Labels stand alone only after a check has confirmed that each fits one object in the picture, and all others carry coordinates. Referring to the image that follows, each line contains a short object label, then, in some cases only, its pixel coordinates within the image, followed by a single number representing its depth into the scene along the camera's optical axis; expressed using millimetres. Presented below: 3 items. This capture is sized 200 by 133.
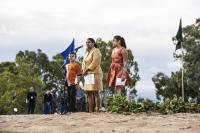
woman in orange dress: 16438
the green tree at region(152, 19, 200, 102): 50938
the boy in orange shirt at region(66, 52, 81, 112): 17562
